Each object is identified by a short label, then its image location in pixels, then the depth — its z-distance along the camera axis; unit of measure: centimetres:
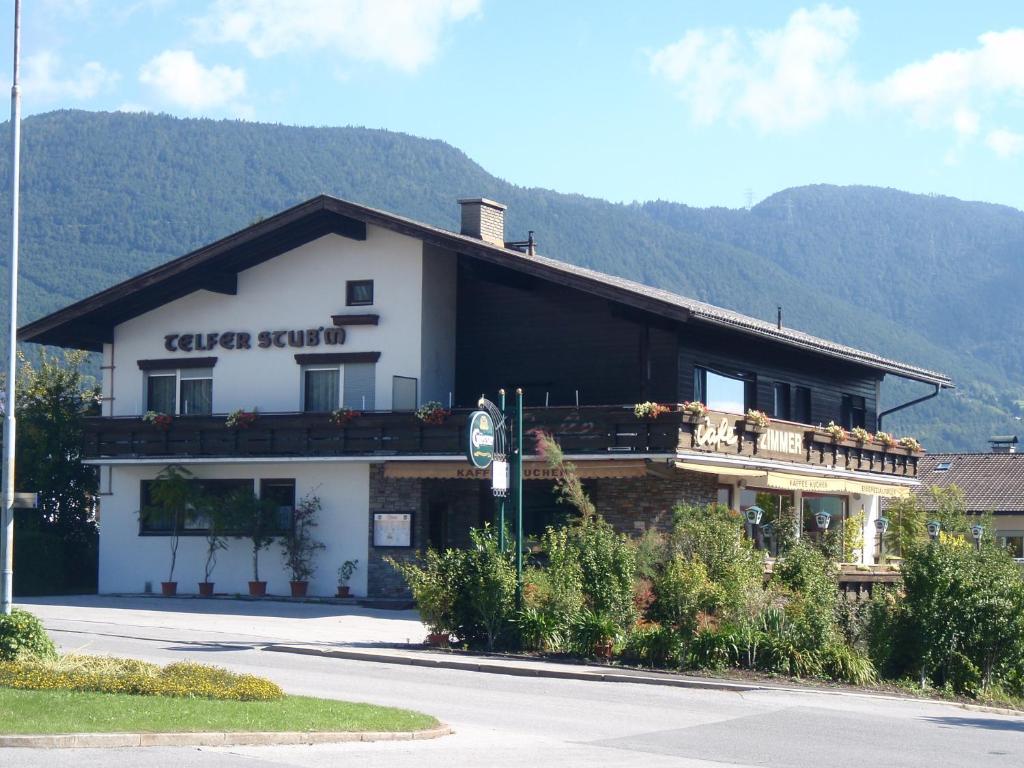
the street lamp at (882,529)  3775
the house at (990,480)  6075
